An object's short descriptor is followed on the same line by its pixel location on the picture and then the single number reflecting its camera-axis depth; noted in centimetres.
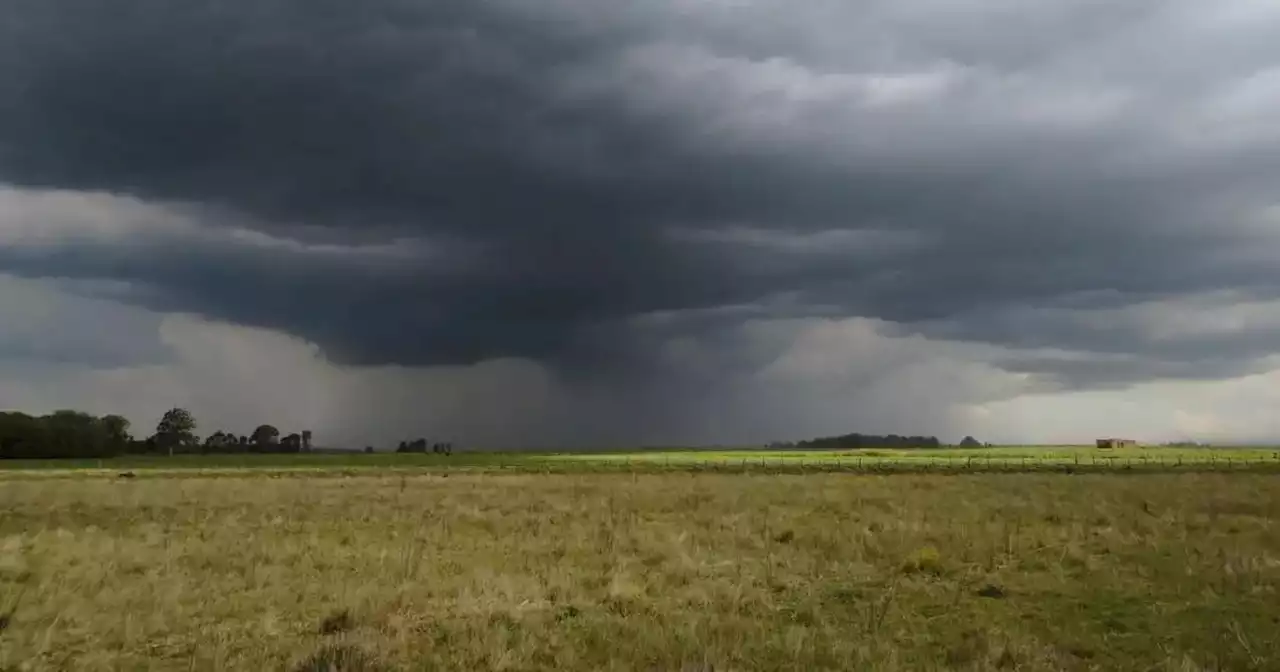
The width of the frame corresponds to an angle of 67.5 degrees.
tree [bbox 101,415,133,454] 19038
